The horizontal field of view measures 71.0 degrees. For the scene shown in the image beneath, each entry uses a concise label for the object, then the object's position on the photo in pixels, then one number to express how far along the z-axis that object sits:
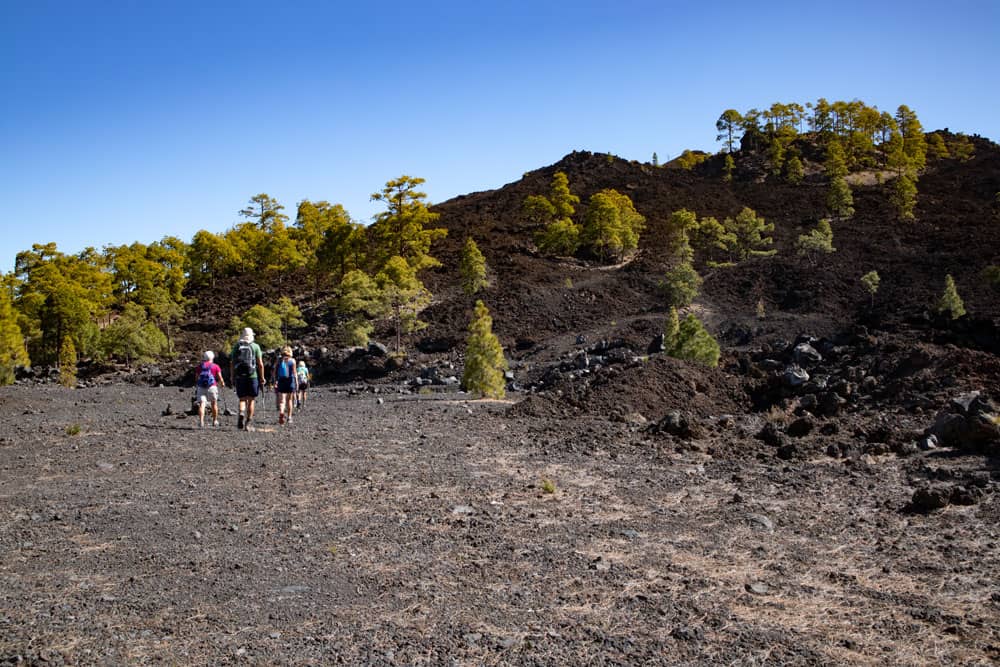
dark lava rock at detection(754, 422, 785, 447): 11.85
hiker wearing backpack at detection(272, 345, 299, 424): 12.67
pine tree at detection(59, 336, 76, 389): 28.48
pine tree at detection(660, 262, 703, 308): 36.94
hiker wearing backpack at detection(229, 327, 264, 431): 11.24
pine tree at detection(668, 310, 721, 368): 19.62
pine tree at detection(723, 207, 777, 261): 50.25
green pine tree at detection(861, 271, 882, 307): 35.00
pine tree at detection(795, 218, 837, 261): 44.24
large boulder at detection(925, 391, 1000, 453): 10.21
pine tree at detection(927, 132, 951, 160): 85.25
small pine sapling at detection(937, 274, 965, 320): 25.97
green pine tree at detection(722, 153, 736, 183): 81.36
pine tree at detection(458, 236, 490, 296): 42.03
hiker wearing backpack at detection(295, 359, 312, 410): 16.66
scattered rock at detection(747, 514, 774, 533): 7.15
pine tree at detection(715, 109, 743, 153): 92.88
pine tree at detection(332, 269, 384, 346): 31.22
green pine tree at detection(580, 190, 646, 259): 51.50
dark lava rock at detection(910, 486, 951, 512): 7.66
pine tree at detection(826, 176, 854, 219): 59.44
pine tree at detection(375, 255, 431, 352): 32.25
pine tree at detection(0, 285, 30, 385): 29.43
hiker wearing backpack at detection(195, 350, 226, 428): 11.86
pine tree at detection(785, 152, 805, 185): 75.88
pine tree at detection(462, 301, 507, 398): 19.28
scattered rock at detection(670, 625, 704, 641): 4.57
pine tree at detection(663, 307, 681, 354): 22.28
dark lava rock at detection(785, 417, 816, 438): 12.52
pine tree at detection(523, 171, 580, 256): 53.00
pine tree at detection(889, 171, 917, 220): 57.23
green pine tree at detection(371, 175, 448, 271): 46.34
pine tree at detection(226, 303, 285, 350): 31.83
